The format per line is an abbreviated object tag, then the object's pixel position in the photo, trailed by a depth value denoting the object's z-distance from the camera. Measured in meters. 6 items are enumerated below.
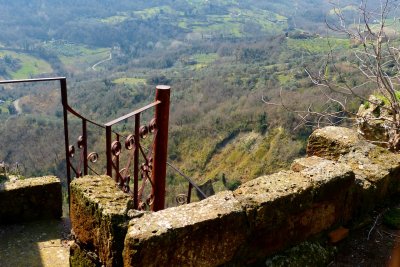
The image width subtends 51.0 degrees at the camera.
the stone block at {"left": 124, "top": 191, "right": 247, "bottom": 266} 2.54
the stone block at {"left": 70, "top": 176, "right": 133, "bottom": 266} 2.71
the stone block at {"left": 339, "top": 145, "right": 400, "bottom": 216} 4.09
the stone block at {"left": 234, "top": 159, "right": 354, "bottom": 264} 3.19
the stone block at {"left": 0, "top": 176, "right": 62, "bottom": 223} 4.53
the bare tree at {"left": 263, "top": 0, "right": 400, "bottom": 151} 4.57
